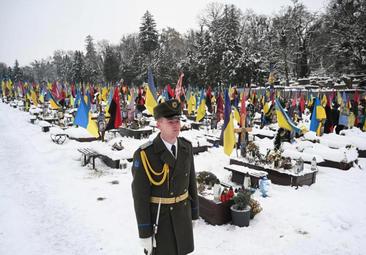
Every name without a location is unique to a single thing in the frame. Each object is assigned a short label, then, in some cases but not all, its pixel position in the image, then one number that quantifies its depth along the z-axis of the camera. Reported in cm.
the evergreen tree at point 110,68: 6488
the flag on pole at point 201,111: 1689
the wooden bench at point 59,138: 1551
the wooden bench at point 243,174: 860
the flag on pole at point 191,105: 2376
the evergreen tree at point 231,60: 4178
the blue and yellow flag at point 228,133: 906
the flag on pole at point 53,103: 1918
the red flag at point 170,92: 2014
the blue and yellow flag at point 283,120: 1016
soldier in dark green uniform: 335
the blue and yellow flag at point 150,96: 1079
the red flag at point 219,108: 1734
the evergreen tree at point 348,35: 3656
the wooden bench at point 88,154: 1071
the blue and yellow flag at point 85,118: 1096
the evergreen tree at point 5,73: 7291
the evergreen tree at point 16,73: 7302
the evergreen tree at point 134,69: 6022
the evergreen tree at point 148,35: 6003
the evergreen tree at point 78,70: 6347
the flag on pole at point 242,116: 1099
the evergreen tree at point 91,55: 7510
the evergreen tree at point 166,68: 5419
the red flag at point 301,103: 2241
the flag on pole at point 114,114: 1070
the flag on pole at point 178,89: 1356
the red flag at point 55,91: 2368
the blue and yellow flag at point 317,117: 1334
